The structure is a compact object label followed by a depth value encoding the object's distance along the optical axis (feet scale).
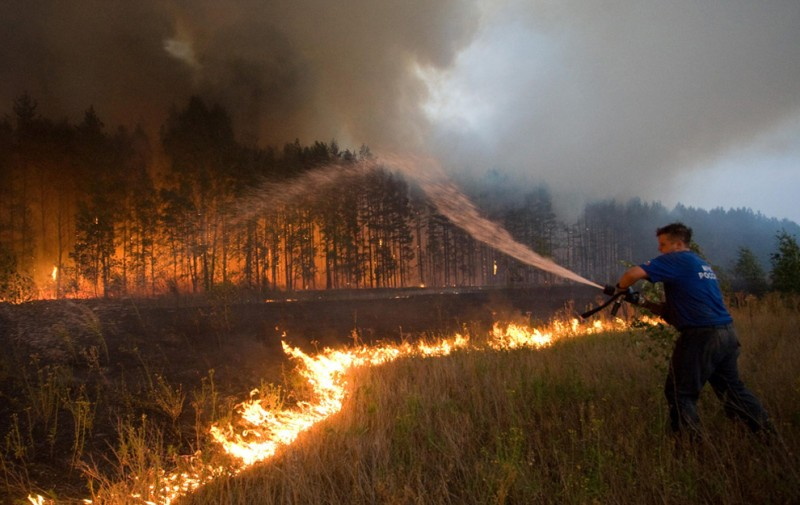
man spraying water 14.32
